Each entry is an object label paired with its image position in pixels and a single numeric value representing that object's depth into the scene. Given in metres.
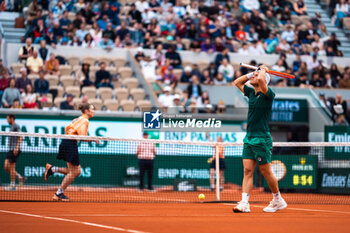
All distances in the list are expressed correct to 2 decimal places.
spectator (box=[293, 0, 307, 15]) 28.97
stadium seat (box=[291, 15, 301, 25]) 28.28
